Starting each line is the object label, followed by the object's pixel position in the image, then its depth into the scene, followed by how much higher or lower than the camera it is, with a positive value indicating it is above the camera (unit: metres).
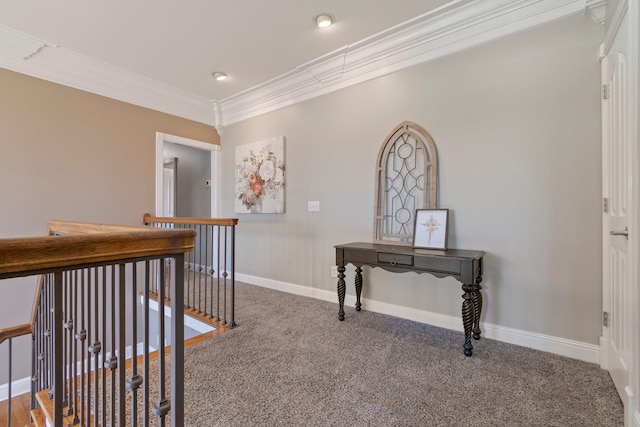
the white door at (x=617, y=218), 1.38 -0.02
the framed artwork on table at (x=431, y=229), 2.35 -0.11
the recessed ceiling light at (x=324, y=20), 2.33 +1.60
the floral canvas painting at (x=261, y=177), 3.59 +0.50
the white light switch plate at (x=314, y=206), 3.25 +0.10
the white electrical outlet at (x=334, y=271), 3.09 -0.59
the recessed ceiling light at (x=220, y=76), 3.32 +1.62
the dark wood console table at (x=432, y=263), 1.97 -0.37
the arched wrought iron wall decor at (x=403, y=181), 2.50 +0.30
